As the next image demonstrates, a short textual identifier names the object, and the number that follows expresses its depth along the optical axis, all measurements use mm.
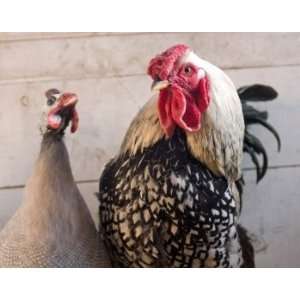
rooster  1241
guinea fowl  1287
